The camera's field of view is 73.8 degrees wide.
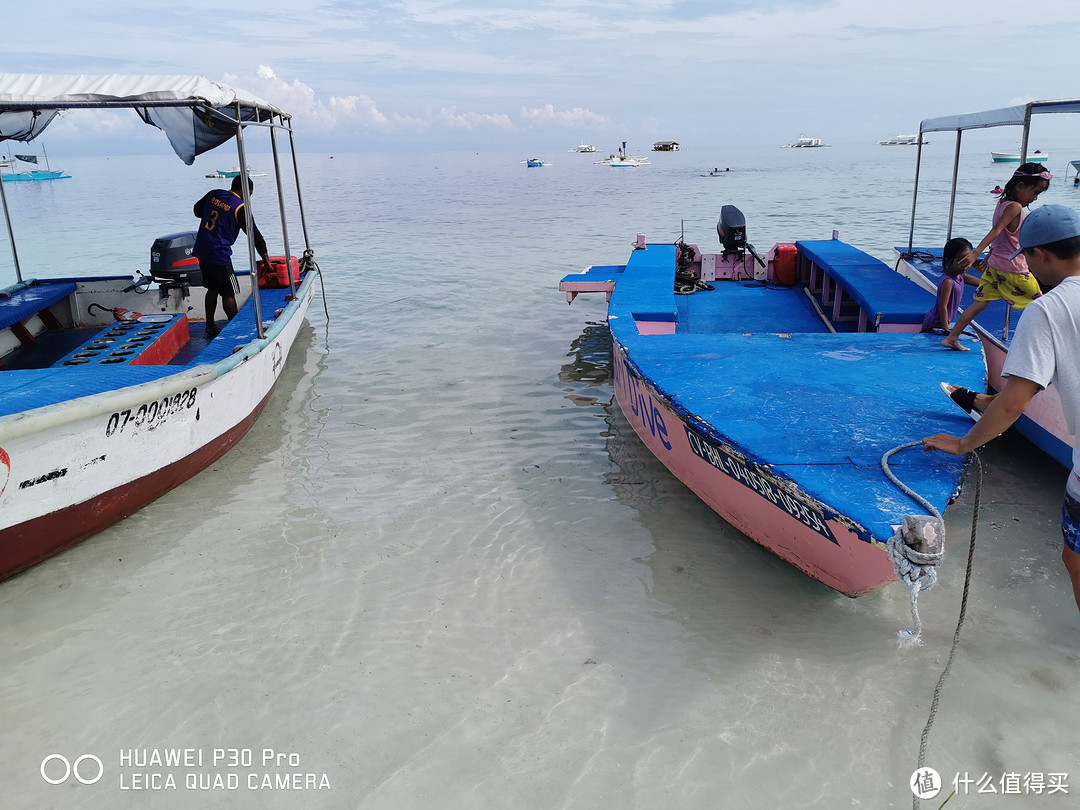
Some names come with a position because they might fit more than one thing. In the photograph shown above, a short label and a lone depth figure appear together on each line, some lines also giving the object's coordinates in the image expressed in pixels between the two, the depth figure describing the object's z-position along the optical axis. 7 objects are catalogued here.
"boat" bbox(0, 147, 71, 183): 77.22
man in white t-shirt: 2.75
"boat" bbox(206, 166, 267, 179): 81.76
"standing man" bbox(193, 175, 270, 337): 7.16
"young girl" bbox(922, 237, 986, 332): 5.34
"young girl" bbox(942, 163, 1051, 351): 5.07
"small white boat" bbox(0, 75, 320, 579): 4.15
